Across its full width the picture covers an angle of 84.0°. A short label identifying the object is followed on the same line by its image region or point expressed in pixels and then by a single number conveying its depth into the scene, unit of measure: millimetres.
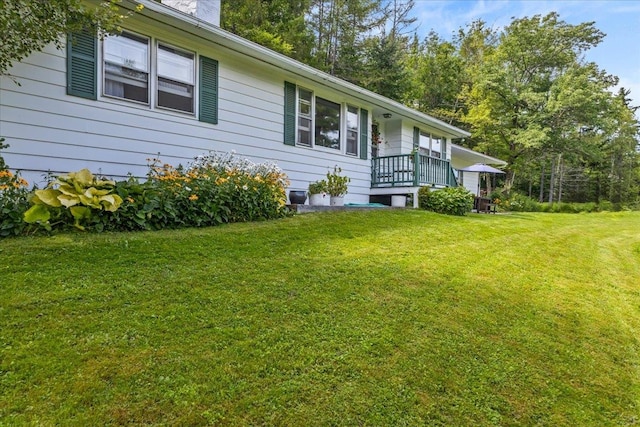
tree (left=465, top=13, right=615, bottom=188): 20281
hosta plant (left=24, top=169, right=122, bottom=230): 3791
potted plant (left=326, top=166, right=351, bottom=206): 8219
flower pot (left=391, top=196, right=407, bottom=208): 9836
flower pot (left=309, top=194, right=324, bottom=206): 7973
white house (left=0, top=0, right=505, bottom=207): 4805
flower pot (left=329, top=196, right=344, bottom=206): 8281
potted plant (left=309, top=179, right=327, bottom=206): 7984
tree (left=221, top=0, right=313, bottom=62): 13602
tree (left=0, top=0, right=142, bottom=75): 3963
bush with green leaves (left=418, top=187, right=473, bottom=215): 9688
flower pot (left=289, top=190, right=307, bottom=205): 7695
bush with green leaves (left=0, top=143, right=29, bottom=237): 3621
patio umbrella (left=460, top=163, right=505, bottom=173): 15023
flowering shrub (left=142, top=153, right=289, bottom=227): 4766
